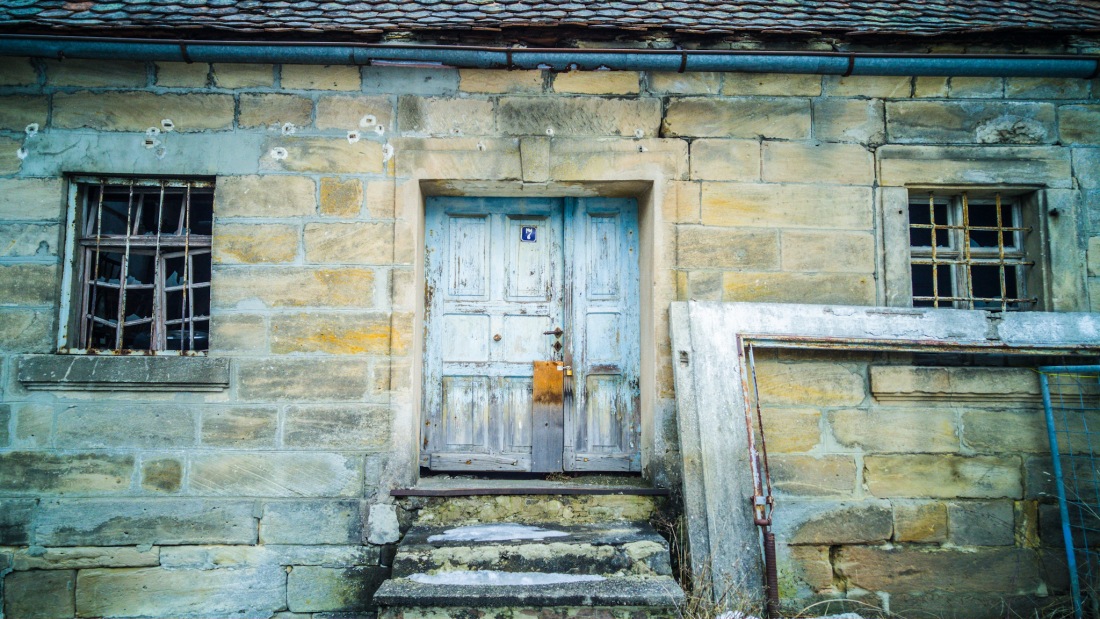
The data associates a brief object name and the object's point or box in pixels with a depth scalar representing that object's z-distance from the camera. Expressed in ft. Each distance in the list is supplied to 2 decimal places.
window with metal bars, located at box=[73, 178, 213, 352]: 13.69
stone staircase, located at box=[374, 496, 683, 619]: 10.75
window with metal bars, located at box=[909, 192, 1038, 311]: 14.26
